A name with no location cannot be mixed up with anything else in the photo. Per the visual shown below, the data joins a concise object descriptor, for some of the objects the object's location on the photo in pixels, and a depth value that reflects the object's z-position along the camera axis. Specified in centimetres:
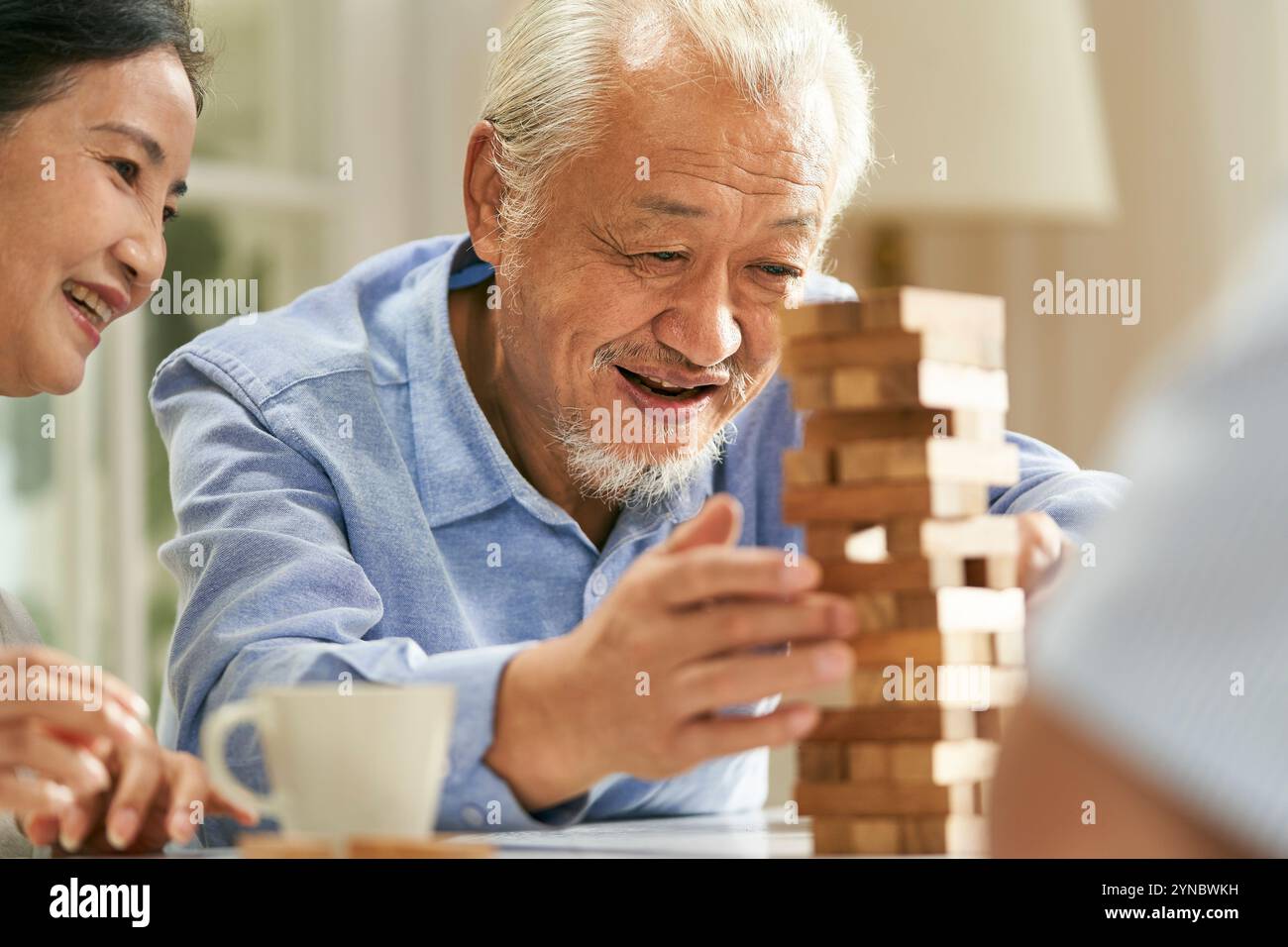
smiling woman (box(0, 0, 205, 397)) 94
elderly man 91
